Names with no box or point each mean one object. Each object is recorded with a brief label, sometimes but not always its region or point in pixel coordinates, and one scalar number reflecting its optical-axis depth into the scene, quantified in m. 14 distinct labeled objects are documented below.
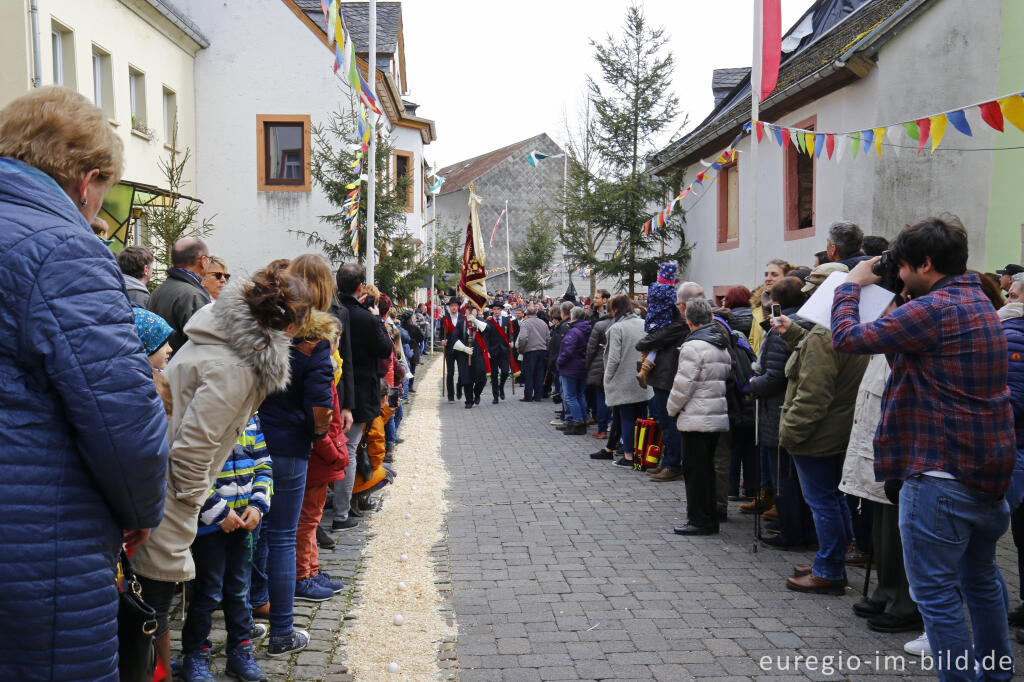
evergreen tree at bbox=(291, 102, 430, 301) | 19.08
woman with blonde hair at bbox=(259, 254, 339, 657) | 4.57
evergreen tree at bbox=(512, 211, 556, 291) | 53.94
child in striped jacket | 3.92
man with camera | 3.48
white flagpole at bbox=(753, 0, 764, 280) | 10.54
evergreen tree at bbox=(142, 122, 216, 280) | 9.41
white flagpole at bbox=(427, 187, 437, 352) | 21.79
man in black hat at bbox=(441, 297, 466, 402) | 17.39
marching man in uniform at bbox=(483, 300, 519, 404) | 18.48
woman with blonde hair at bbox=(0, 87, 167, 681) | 1.93
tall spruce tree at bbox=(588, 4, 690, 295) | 23.59
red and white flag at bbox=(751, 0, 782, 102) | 10.52
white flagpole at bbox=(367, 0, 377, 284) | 12.70
